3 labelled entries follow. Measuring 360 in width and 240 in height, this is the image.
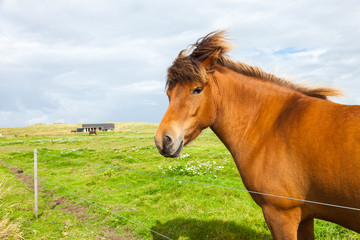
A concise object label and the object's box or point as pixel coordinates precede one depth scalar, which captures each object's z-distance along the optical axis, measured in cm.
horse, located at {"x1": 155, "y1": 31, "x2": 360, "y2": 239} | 279
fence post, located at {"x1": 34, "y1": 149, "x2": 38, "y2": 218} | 837
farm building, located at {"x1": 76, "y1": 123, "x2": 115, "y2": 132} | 10838
